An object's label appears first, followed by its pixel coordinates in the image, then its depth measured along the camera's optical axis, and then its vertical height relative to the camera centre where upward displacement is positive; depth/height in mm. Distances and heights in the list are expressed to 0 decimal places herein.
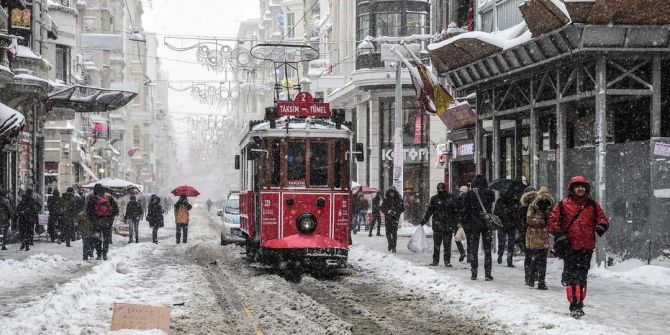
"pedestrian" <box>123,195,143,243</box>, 30609 -1429
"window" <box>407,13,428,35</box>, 45906 +6946
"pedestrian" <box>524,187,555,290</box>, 15188 -963
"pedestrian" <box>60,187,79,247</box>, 29031 -1376
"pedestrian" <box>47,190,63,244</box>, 29625 -1384
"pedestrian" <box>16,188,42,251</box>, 26234 -1314
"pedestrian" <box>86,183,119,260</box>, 22188 -1051
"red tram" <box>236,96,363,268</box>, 18656 -288
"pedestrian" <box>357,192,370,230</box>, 40531 -1737
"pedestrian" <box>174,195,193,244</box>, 29625 -1365
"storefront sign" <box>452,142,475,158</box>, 34438 +698
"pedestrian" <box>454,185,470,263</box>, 17891 -784
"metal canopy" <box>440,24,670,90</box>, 18234 +2478
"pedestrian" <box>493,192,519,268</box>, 19844 -963
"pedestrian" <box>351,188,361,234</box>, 39156 -1652
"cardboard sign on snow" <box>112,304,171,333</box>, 10984 -1791
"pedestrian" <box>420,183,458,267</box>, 19719 -1026
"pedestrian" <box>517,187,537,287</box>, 16156 -970
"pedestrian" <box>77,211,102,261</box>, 22406 -1580
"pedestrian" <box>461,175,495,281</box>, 16953 -990
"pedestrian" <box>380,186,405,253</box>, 25703 -1181
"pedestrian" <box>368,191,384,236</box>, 35794 -1650
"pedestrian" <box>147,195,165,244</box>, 30391 -1457
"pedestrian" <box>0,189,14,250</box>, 25328 -1149
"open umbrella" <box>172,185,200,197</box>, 30409 -720
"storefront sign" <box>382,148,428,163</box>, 47250 +665
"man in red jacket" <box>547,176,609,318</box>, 11844 -783
